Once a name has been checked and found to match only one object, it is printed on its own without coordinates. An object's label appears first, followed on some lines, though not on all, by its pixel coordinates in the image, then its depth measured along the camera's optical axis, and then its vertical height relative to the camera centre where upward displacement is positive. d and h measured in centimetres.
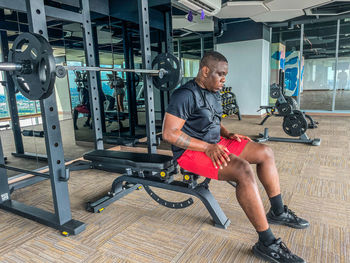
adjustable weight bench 157 -62
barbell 122 +12
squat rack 145 -25
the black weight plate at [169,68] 198 +13
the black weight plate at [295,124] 344 -59
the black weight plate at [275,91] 377 -15
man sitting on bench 127 -39
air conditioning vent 341 +108
